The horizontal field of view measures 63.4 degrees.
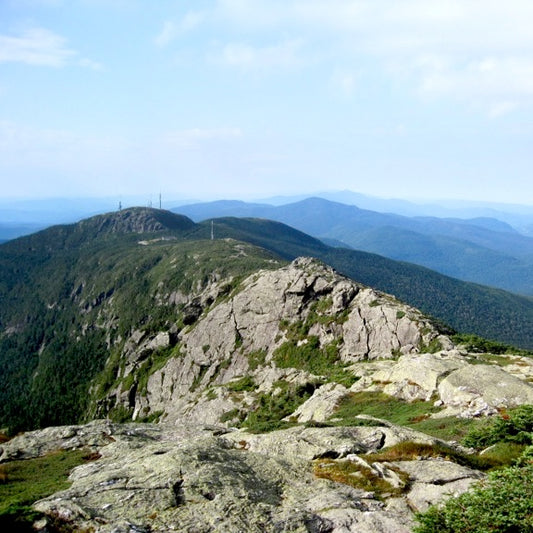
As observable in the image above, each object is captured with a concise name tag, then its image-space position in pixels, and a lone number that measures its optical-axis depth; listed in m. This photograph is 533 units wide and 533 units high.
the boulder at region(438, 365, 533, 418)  38.34
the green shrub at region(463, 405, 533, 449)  24.62
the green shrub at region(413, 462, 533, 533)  13.55
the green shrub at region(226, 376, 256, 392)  82.15
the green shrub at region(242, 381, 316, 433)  61.25
